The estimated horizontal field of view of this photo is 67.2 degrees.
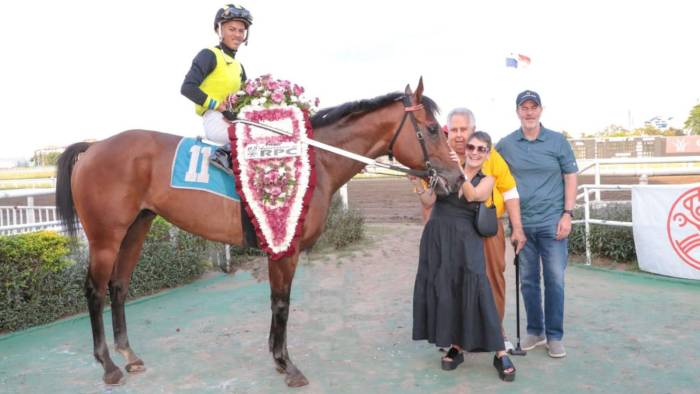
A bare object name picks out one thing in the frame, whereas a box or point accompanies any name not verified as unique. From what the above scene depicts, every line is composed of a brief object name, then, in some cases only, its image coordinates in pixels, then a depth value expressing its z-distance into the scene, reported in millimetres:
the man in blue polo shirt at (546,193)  4086
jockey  3773
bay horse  3777
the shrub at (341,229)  8875
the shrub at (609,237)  7113
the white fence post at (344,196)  9668
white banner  5984
